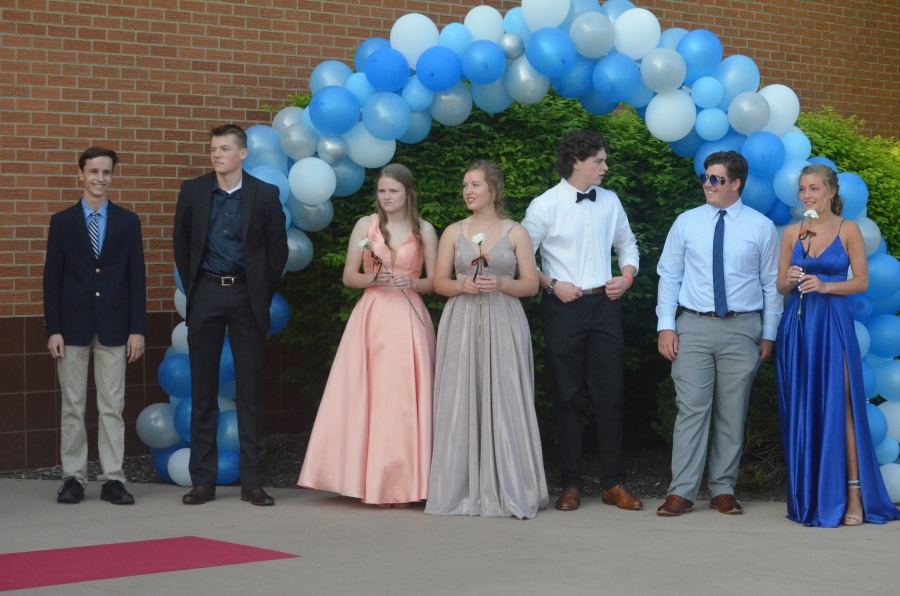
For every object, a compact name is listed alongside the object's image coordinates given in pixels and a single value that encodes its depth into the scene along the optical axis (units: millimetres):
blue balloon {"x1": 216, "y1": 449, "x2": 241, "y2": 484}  6777
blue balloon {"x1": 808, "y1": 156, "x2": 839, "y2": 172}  6346
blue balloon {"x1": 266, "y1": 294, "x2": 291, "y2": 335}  6828
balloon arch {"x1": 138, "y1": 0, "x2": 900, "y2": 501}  6508
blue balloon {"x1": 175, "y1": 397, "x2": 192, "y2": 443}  6766
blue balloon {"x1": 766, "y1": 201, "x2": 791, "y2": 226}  6668
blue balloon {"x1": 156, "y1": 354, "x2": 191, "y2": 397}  6789
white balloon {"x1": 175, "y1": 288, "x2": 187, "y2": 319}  6701
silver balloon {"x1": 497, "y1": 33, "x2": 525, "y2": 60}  6738
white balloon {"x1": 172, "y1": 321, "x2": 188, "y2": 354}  6891
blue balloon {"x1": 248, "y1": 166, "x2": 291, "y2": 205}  6613
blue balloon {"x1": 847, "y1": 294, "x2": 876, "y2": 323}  6355
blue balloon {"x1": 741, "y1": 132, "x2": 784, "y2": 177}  6488
